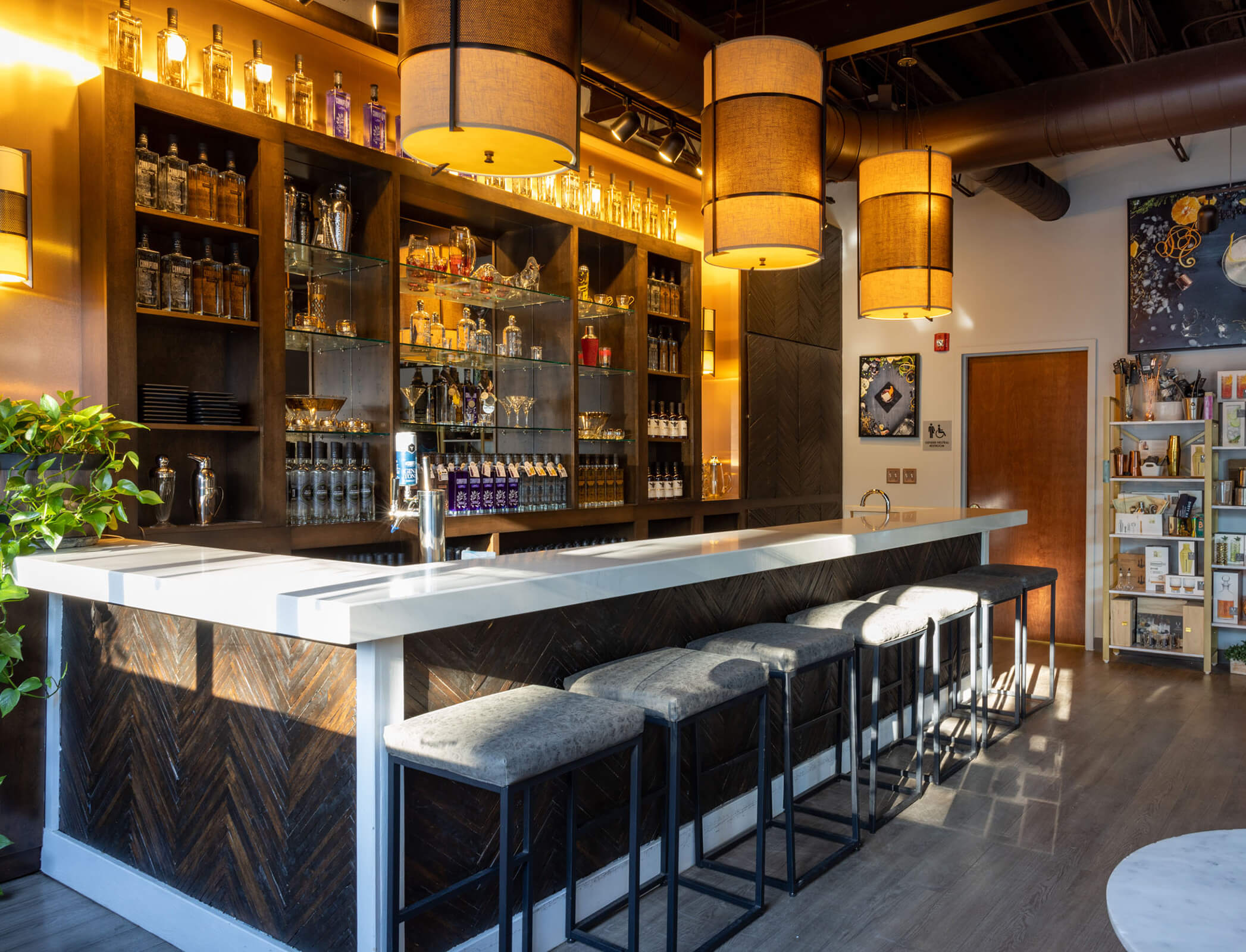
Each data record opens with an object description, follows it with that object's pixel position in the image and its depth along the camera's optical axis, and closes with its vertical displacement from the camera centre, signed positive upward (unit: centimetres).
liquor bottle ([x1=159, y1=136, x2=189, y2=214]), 309 +94
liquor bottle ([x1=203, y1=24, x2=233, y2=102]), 326 +140
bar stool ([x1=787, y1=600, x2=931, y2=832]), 308 -57
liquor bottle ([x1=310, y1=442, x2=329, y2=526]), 359 -13
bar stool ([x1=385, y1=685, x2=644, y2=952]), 174 -58
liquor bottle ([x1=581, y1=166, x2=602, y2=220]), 486 +141
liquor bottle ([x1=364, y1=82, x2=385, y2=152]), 384 +141
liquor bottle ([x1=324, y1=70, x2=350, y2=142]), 368 +141
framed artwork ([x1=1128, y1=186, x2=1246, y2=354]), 588 +127
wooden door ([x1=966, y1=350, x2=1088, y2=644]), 654 +3
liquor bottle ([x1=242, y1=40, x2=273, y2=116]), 339 +141
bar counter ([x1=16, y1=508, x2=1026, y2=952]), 197 -62
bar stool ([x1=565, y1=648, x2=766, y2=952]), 215 -58
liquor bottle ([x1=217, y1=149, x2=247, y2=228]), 324 +94
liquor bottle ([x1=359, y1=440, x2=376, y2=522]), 374 -14
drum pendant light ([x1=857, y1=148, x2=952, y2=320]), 368 +94
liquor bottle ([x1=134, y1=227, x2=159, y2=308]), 303 +61
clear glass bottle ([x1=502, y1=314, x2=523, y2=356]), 457 +61
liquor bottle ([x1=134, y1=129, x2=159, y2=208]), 303 +95
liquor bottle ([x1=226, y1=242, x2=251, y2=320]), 326 +61
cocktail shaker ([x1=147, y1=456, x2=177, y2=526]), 308 -9
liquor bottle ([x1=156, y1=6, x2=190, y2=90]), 314 +139
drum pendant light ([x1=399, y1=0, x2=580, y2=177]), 211 +91
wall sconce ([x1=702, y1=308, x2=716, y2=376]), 589 +78
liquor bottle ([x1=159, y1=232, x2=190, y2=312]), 311 +61
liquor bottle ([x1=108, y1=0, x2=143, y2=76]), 305 +140
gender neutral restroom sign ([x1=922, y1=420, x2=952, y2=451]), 702 +22
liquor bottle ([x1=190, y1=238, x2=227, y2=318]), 318 +61
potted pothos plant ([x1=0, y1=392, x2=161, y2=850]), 249 -8
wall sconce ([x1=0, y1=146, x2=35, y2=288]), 273 +72
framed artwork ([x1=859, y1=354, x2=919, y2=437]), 716 +54
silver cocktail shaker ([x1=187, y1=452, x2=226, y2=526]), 320 -13
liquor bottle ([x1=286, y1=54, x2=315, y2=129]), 354 +140
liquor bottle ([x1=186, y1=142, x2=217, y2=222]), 318 +95
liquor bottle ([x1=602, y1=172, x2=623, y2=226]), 503 +142
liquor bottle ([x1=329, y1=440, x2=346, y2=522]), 364 -13
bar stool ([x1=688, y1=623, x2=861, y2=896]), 267 -60
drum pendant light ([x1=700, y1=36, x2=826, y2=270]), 285 +100
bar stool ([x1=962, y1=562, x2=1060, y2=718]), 445 -59
